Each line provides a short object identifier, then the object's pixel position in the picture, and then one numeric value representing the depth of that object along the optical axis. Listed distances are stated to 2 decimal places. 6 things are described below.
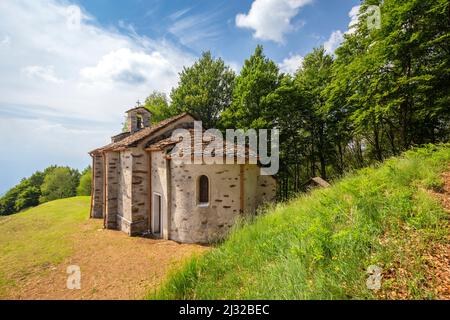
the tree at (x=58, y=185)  36.41
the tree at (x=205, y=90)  21.20
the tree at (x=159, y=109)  22.44
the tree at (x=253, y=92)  16.97
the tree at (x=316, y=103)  18.58
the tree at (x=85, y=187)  33.81
